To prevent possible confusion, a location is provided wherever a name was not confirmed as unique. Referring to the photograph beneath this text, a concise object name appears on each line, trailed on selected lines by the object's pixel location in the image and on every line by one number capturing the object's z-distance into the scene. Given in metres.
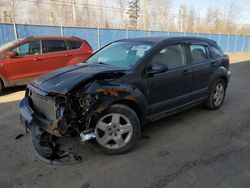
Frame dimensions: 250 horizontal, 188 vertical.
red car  6.91
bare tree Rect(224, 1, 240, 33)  43.84
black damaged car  3.02
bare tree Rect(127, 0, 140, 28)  32.95
